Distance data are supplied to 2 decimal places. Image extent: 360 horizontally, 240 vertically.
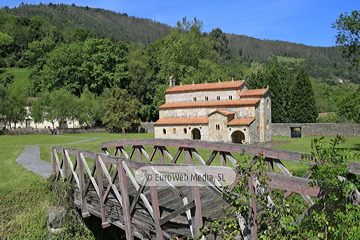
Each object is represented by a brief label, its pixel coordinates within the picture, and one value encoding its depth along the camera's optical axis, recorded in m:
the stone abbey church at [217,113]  34.72
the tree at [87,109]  48.03
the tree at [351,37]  21.83
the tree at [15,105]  44.47
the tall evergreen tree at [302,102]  47.28
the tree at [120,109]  48.09
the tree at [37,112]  45.53
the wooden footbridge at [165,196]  4.11
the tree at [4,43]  89.31
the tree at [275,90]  47.88
